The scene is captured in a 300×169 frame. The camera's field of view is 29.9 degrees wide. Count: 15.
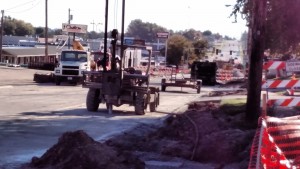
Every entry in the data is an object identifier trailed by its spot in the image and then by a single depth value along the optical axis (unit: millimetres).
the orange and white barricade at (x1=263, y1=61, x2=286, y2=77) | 13170
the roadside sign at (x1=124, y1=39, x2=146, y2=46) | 21328
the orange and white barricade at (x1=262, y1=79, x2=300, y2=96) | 13478
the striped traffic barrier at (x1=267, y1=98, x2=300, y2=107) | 13477
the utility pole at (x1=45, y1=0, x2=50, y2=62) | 67419
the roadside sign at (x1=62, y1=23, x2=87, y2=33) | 68438
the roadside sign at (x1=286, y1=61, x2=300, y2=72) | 12703
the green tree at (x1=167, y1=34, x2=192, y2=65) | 110688
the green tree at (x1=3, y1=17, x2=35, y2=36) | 174812
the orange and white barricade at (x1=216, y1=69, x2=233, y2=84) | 67012
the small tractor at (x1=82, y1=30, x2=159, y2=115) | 19812
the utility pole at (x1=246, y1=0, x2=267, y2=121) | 14797
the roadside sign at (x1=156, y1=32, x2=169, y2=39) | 75506
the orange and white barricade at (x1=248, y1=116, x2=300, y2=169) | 7449
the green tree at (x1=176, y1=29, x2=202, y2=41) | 177550
